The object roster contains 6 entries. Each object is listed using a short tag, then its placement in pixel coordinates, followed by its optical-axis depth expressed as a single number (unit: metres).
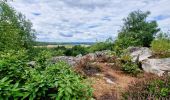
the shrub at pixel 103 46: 5.53
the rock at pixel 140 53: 3.89
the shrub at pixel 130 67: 3.38
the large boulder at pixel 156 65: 3.40
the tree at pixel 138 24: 12.54
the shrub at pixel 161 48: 4.00
